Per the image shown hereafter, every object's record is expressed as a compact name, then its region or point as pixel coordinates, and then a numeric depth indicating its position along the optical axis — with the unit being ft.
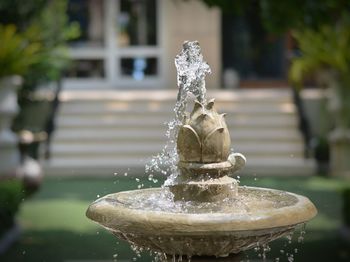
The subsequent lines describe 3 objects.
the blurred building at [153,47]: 70.95
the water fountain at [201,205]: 14.20
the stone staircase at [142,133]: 50.70
